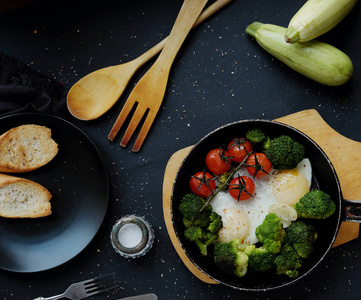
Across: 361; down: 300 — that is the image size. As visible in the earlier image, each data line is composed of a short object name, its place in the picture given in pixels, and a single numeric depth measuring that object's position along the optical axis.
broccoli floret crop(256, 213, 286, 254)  0.68
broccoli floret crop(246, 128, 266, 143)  0.70
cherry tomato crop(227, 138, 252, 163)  0.69
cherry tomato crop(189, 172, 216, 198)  0.70
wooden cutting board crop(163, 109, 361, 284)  0.73
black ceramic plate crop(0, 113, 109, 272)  0.75
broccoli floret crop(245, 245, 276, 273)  0.68
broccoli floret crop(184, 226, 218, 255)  0.69
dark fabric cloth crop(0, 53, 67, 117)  0.75
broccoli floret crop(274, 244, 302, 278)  0.68
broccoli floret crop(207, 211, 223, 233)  0.69
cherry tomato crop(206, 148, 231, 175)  0.70
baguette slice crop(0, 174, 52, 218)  0.75
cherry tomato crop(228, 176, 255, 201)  0.68
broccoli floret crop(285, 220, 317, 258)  0.68
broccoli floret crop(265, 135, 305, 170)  0.68
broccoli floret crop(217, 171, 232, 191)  0.71
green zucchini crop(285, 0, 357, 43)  0.69
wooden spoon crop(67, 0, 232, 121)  0.76
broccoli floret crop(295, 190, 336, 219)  0.67
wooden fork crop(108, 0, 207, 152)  0.75
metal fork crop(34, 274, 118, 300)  0.74
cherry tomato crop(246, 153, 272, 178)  0.69
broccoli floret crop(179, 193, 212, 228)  0.69
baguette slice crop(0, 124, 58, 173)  0.74
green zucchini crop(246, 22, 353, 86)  0.71
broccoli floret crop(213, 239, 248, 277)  0.68
